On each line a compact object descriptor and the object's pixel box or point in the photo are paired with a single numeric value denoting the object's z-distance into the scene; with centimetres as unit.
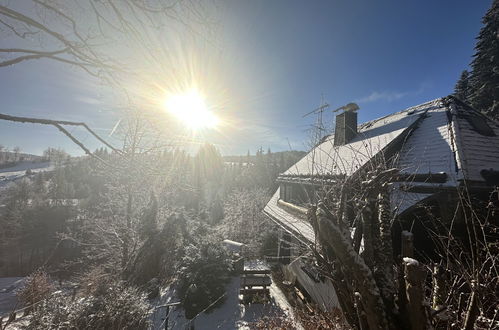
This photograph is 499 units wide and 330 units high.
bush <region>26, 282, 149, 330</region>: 460
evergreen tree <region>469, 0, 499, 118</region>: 1459
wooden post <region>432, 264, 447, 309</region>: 307
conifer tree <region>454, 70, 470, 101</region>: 2012
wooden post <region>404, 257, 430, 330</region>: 215
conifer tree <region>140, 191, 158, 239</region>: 1351
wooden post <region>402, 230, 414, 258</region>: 277
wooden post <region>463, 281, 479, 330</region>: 238
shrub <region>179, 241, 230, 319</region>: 911
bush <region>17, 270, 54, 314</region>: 1173
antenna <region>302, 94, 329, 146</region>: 527
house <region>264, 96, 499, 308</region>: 566
